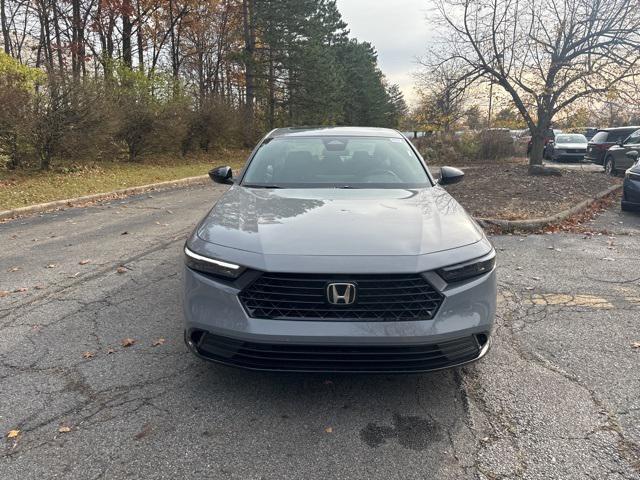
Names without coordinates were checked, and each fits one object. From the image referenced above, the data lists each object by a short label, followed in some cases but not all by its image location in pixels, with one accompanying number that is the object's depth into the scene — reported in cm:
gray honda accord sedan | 249
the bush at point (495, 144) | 2081
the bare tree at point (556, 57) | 1166
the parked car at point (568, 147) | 2302
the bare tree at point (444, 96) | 1408
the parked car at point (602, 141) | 1923
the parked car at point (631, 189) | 855
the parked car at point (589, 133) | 3632
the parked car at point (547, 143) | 2107
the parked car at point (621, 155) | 1455
